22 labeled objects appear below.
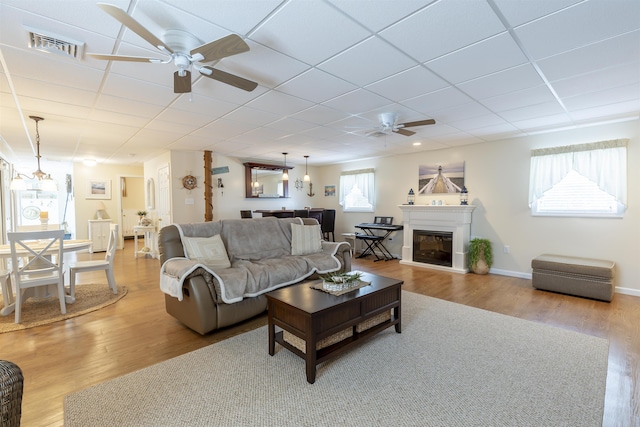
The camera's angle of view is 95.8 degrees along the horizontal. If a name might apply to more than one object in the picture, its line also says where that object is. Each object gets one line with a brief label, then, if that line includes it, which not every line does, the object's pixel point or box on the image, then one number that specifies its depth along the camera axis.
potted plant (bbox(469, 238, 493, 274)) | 4.94
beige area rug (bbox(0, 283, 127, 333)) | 2.88
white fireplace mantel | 5.11
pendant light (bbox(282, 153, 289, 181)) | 6.96
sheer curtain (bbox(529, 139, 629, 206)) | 3.81
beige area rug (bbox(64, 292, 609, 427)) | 1.62
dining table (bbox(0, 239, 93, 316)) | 3.08
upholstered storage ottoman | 3.52
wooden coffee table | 1.96
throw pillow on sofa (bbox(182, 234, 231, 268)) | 3.01
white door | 5.88
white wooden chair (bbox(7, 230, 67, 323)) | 2.87
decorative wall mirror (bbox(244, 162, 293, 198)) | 6.69
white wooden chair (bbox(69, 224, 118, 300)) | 3.51
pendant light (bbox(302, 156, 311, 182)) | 6.87
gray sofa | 2.59
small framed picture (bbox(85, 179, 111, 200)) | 7.47
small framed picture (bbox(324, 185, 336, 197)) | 7.79
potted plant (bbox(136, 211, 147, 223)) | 6.86
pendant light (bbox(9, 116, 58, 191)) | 4.02
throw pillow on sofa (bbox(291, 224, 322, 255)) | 3.89
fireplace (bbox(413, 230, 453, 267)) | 5.34
